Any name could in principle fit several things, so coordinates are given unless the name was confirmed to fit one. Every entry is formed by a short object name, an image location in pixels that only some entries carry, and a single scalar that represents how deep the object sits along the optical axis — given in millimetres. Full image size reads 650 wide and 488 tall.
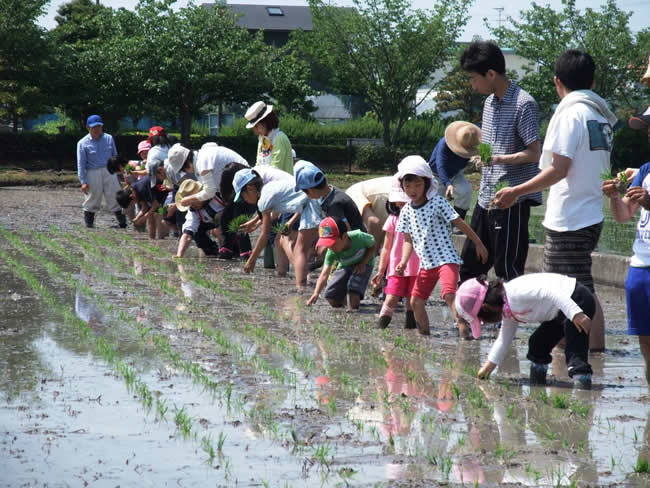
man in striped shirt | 12180
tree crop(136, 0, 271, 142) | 58693
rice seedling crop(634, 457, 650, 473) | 6903
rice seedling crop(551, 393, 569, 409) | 8768
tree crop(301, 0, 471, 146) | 64547
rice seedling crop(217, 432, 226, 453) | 7379
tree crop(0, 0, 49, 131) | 53461
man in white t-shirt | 10445
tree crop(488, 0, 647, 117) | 62423
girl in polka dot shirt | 12426
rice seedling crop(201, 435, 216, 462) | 7212
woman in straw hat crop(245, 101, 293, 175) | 19141
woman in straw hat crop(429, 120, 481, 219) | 14531
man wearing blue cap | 27041
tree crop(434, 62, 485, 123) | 78679
